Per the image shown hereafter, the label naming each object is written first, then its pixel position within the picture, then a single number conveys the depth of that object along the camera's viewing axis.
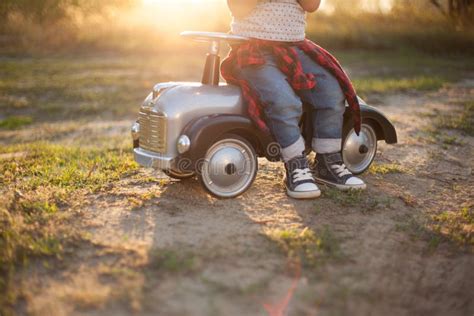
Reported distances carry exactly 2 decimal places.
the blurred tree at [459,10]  13.66
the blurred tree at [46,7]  12.45
